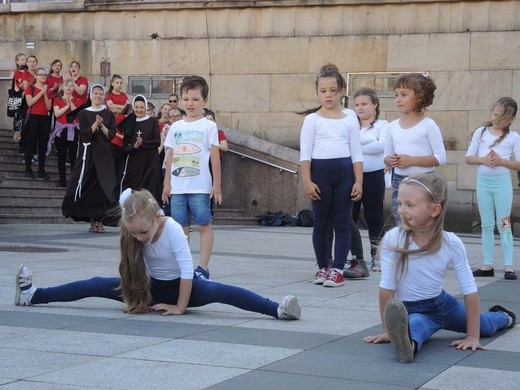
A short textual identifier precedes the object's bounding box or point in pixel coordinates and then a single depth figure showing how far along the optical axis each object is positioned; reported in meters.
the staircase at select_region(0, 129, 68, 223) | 16.28
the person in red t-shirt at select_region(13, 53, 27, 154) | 18.38
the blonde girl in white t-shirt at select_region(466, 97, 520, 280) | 10.14
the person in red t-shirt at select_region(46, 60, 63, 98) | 18.08
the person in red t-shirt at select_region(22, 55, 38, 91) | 18.20
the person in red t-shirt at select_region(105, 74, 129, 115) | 16.59
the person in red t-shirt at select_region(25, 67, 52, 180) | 17.67
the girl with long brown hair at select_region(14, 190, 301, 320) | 6.88
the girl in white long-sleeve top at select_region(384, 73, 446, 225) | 8.98
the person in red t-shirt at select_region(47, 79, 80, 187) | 17.36
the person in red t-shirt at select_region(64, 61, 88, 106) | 17.52
